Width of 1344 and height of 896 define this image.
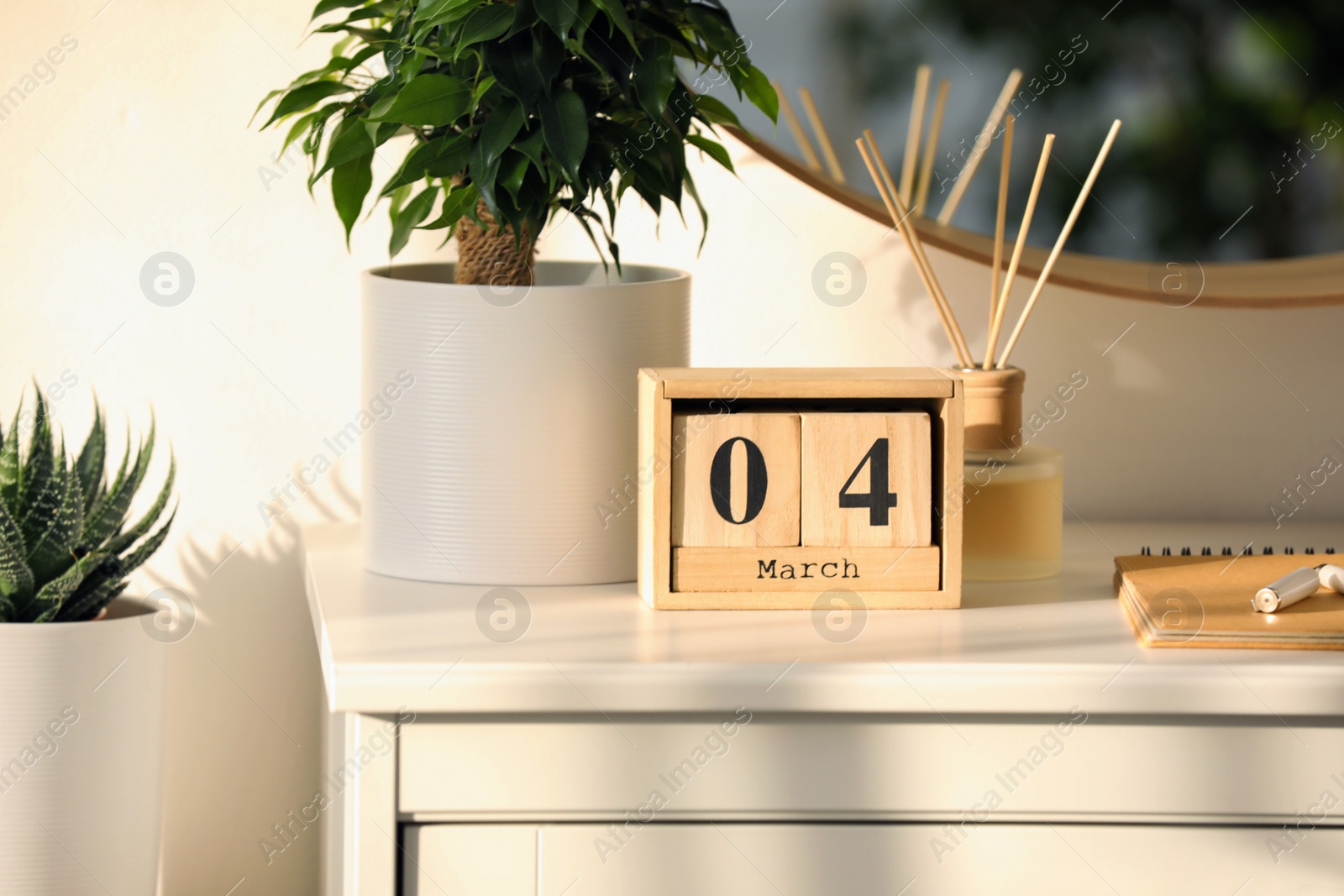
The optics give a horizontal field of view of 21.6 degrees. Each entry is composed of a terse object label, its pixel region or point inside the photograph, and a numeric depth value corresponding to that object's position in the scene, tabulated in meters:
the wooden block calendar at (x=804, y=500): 1.32
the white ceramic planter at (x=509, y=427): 1.35
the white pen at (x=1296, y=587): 1.30
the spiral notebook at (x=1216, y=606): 1.27
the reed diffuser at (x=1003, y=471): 1.37
